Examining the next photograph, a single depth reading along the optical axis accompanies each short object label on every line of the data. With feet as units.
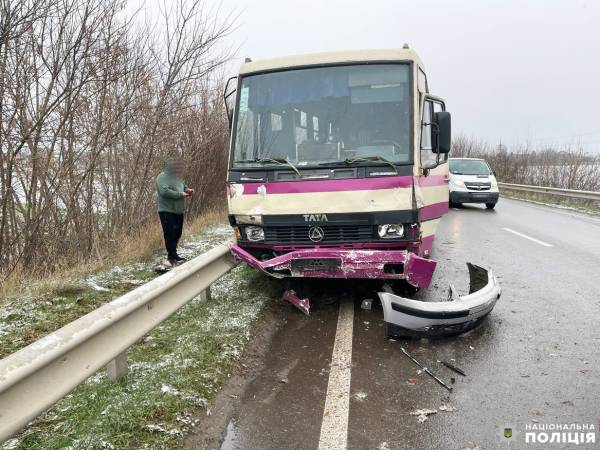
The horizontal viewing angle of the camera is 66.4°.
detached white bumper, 13.70
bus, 15.88
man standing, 22.25
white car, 55.11
